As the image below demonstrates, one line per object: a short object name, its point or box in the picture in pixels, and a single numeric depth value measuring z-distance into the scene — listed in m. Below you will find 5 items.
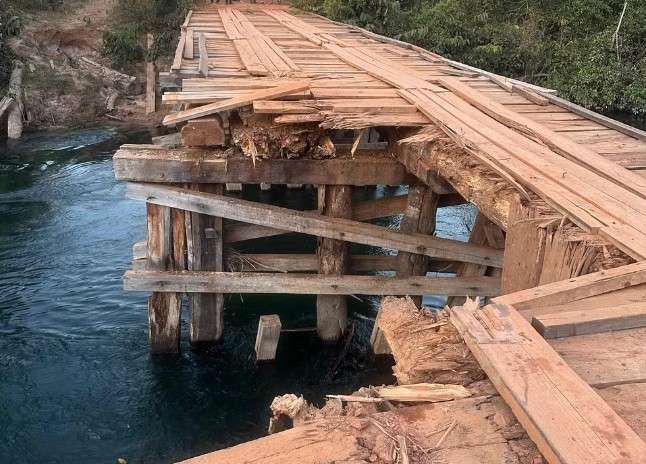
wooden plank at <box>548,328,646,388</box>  1.83
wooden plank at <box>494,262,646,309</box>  2.21
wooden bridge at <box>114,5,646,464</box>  1.91
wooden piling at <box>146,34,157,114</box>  16.56
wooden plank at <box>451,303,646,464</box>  1.46
